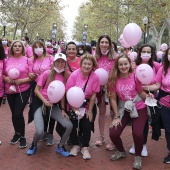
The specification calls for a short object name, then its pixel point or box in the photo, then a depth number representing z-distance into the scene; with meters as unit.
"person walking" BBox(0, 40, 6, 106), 4.78
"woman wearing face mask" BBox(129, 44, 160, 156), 4.54
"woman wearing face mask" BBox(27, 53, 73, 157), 4.41
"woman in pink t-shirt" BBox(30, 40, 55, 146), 5.05
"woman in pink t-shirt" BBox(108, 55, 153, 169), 4.20
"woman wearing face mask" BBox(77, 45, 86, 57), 7.78
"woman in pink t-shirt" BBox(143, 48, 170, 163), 4.27
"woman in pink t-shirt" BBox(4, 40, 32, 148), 4.74
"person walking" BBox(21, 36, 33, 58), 7.60
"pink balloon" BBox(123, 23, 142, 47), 4.79
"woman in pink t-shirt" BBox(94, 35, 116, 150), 4.74
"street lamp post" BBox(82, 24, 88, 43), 27.47
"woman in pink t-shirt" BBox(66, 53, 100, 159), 4.41
